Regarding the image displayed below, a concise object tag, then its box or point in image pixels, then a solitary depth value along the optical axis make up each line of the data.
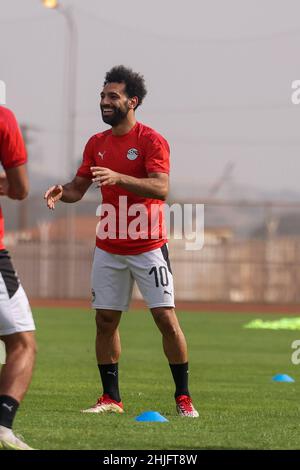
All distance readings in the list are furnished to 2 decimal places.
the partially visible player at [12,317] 14.57
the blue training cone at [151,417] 18.83
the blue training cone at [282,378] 28.31
